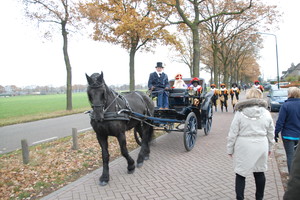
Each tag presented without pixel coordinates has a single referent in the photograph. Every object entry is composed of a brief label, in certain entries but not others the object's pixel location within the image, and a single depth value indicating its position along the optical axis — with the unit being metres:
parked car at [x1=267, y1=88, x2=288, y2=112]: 13.53
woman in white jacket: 2.92
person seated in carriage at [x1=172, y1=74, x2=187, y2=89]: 7.81
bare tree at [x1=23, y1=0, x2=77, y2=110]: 13.41
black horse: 3.82
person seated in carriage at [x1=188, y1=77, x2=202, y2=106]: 7.04
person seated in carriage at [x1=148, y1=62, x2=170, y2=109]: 6.27
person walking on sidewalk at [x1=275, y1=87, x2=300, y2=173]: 3.69
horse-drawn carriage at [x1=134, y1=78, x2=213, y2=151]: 6.09
